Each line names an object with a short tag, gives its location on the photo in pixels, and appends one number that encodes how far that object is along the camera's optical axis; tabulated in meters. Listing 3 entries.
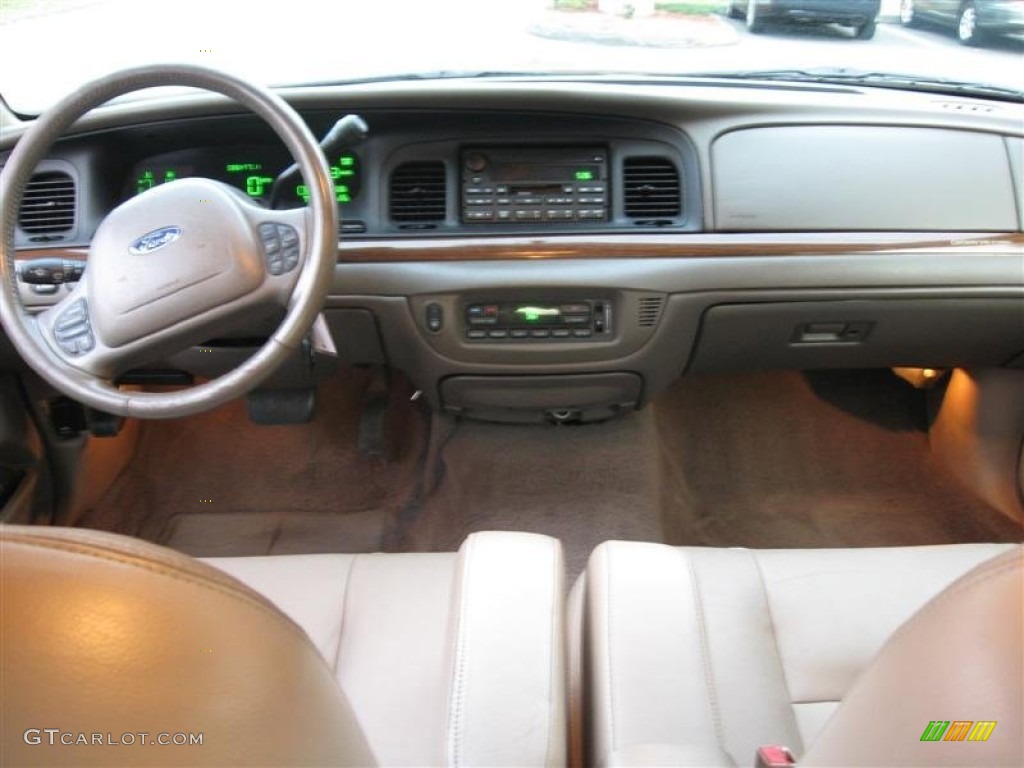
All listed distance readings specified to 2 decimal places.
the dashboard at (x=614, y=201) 1.73
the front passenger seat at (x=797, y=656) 0.65
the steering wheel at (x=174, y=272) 1.22
